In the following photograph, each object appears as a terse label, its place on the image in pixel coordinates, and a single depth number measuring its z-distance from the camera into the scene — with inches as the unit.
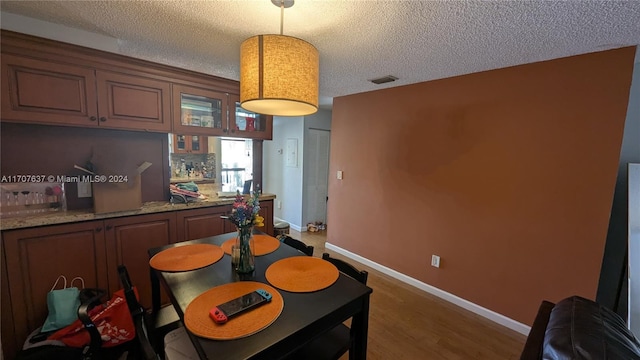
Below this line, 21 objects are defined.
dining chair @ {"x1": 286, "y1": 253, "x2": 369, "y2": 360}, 49.0
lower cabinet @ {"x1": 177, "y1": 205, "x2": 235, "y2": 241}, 89.7
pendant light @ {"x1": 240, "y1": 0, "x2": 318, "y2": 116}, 46.8
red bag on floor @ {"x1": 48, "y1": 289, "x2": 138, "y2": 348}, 62.7
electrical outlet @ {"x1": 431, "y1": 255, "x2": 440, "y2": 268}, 102.2
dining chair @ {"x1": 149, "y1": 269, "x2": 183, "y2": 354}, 53.6
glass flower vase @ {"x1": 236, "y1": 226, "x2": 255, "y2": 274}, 55.0
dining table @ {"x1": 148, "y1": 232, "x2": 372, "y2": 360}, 35.4
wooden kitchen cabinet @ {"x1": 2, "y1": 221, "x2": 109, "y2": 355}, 63.3
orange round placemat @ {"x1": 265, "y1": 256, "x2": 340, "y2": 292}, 50.5
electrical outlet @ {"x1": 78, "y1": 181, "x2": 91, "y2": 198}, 79.3
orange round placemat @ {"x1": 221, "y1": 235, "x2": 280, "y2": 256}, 66.1
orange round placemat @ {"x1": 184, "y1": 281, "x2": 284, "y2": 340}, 37.2
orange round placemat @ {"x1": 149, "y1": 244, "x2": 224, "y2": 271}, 56.5
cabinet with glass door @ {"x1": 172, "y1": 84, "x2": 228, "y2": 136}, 89.8
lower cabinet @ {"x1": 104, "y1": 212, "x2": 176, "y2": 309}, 76.4
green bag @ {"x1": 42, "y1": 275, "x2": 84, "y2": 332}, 65.1
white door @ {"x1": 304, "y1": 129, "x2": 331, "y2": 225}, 177.8
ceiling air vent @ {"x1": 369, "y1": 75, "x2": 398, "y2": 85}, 99.4
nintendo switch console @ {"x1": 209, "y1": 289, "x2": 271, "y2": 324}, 39.6
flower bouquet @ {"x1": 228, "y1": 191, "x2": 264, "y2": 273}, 54.4
